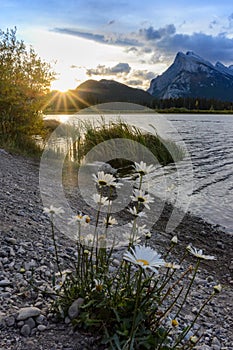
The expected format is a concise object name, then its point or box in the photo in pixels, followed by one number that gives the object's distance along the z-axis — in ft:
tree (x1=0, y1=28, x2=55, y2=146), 45.88
